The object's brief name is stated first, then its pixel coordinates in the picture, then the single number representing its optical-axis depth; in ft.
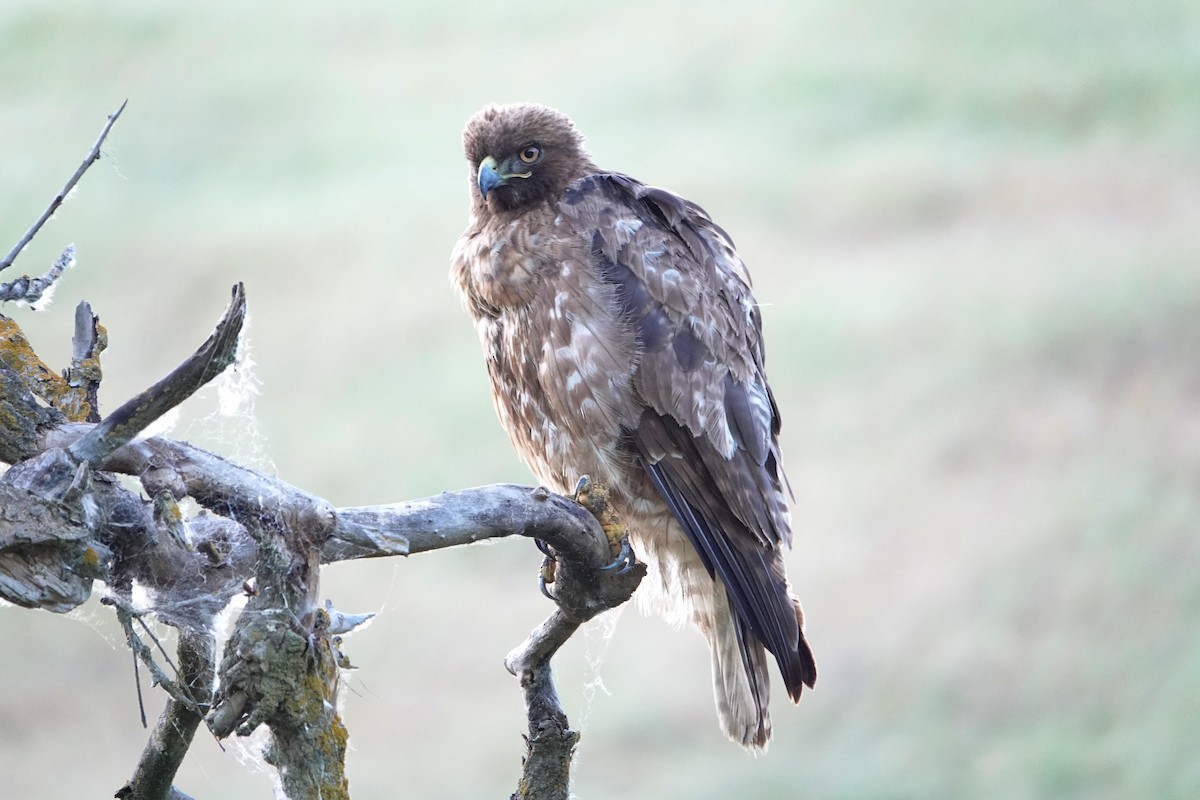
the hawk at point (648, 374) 49.68
